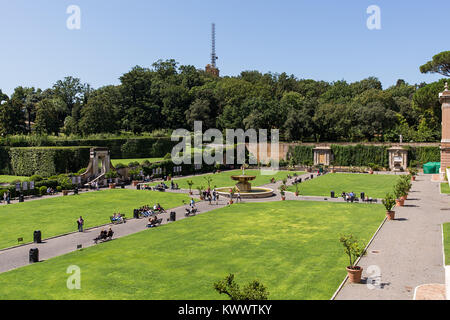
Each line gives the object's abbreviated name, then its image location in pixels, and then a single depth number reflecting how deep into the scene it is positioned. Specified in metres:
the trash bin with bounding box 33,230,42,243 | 25.95
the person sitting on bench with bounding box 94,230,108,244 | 26.32
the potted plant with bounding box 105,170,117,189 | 54.78
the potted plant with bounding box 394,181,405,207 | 38.41
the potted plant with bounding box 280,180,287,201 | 43.02
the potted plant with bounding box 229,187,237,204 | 41.73
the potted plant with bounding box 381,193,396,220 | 32.03
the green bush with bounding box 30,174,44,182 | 48.25
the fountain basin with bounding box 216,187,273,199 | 45.44
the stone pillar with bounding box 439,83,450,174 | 56.50
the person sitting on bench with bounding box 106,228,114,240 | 26.72
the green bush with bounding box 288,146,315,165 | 85.81
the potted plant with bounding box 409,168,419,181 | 58.91
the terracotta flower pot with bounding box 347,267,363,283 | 18.23
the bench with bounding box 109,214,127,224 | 31.88
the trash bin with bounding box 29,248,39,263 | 21.97
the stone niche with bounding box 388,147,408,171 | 75.06
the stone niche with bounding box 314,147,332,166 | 84.00
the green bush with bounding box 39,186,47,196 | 46.57
